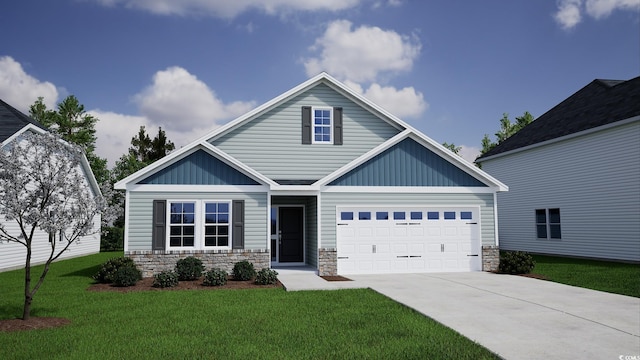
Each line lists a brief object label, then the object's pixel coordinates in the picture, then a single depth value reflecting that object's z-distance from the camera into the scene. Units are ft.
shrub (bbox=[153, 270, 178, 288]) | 45.42
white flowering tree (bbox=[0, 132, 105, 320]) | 29.76
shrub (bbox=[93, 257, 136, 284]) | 48.70
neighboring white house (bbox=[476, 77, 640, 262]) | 66.80
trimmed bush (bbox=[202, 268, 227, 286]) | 46.44
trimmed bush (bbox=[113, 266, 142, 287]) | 46.06
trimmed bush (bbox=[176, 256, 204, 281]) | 49.70
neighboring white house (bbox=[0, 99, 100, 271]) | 62.34
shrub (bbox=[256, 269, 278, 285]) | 47.14
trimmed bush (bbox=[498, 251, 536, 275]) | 55.57
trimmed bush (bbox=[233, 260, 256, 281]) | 49.78
